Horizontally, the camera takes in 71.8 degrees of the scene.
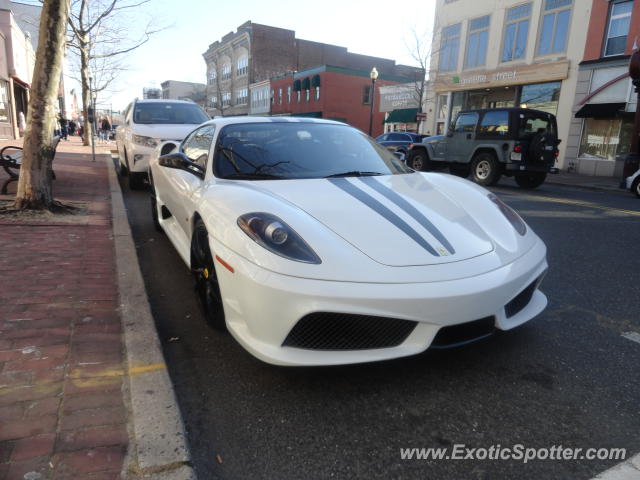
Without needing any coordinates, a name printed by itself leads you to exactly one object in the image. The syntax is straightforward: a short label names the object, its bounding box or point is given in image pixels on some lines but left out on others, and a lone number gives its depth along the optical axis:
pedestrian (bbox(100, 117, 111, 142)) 31.55
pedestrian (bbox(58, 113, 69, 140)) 28.41
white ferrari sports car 1.92
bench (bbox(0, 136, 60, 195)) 6.90
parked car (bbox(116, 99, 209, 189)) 7.81
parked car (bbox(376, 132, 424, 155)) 18.72
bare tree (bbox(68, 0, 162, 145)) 18.39
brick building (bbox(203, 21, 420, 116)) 50.03
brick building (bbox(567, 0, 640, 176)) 16.56
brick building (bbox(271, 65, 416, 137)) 38.34
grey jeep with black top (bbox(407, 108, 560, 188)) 10.90
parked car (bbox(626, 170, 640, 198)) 10.43
